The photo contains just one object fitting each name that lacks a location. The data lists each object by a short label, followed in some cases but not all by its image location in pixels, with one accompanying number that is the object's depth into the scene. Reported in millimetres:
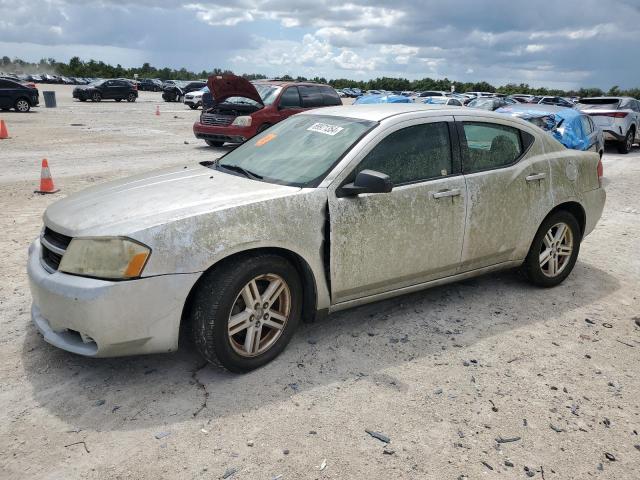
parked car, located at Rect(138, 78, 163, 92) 63062
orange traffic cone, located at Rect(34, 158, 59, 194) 8438
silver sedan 3070
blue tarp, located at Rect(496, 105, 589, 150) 10820
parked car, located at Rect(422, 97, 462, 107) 25156
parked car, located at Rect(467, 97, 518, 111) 19984
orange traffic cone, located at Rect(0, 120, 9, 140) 15501
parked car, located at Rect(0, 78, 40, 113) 24005
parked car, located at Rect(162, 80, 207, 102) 41688
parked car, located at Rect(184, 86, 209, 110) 33531
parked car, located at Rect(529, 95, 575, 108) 34744
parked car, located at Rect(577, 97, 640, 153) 16875
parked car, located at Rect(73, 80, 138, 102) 36375
